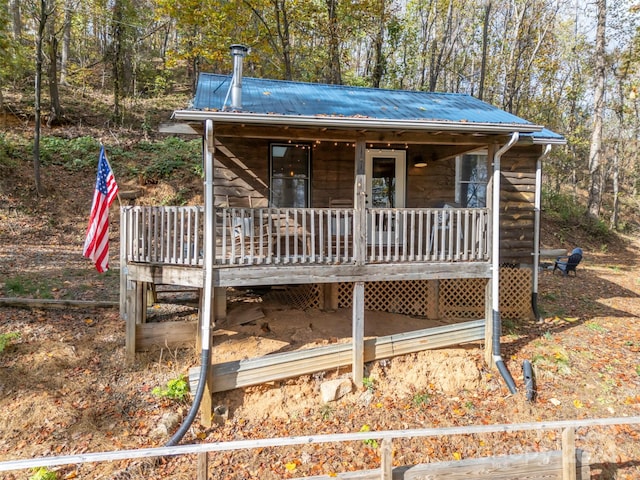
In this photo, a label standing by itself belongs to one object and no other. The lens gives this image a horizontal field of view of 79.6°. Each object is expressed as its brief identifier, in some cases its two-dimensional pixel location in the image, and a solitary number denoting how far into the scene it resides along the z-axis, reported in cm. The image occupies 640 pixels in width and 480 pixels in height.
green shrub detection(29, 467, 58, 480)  446
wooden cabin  613
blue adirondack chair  1252
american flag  663
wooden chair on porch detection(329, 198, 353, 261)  631
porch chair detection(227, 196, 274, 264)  601
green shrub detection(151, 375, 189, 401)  614
